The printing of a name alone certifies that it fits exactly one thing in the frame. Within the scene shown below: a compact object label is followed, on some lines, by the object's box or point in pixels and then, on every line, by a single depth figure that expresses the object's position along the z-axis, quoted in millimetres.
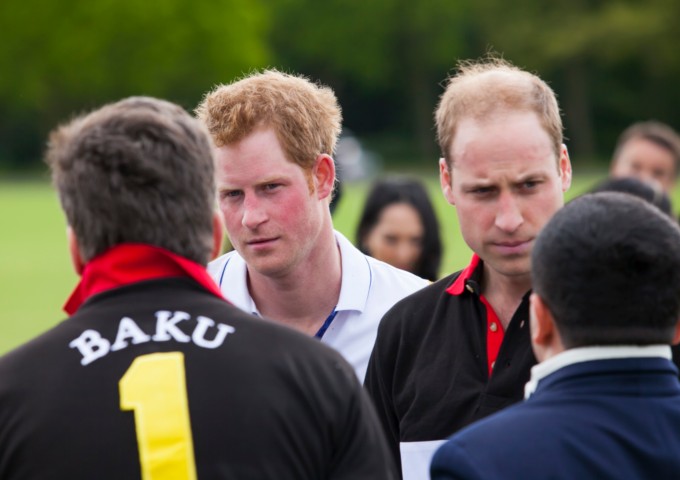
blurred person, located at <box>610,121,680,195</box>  20687
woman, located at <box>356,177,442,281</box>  15742
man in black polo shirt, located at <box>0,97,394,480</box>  5211
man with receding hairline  7250
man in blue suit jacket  5176
